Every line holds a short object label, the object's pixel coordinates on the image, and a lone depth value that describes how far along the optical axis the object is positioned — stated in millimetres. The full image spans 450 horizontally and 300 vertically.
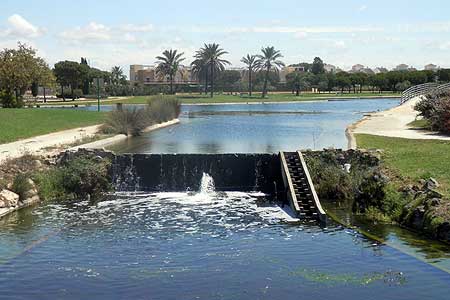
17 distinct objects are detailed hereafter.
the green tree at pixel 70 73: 112625
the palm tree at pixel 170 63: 136250
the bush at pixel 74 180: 24688
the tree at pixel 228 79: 162750
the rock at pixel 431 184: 19750
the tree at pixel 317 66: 180150
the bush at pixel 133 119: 44750
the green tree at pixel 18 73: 63788
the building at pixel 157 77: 167750
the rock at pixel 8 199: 22172
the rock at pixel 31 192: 23444
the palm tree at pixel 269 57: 135750
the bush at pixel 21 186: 23344
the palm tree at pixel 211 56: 132375
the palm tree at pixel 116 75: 157125
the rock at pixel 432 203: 18125
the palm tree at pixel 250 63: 138500
